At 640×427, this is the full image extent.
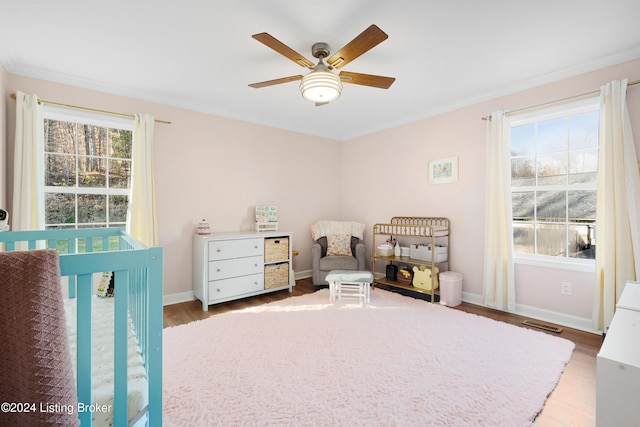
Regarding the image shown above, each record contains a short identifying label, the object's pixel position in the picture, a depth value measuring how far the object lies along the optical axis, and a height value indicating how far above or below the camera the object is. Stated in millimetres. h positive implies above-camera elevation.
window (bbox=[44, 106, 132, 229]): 2850 +491
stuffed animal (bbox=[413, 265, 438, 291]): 3460 -801
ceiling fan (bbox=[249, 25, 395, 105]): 1750 +1064
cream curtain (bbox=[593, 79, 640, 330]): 2338 +58
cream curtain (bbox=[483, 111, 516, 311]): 3057 -61
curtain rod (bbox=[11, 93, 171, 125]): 2666 +1076
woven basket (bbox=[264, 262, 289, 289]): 3714 -819
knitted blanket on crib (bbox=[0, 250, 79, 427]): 724 -345
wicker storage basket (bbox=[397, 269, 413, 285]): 3738 -862
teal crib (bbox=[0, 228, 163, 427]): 879 -372
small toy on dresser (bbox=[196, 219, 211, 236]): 3463 -182
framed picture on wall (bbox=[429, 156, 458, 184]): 3568 +550
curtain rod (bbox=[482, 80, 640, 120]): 2535 +1078
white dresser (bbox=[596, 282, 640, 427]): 869 -546
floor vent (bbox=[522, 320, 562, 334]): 2656 -1093
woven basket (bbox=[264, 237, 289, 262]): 3720 -471
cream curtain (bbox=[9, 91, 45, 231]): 2510 +434
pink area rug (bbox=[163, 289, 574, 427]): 1575 -1093
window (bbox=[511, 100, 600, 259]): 2738 +323
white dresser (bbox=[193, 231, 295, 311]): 3246 -630
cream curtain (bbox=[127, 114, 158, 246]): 3082 +287
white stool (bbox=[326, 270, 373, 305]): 3350 -823
